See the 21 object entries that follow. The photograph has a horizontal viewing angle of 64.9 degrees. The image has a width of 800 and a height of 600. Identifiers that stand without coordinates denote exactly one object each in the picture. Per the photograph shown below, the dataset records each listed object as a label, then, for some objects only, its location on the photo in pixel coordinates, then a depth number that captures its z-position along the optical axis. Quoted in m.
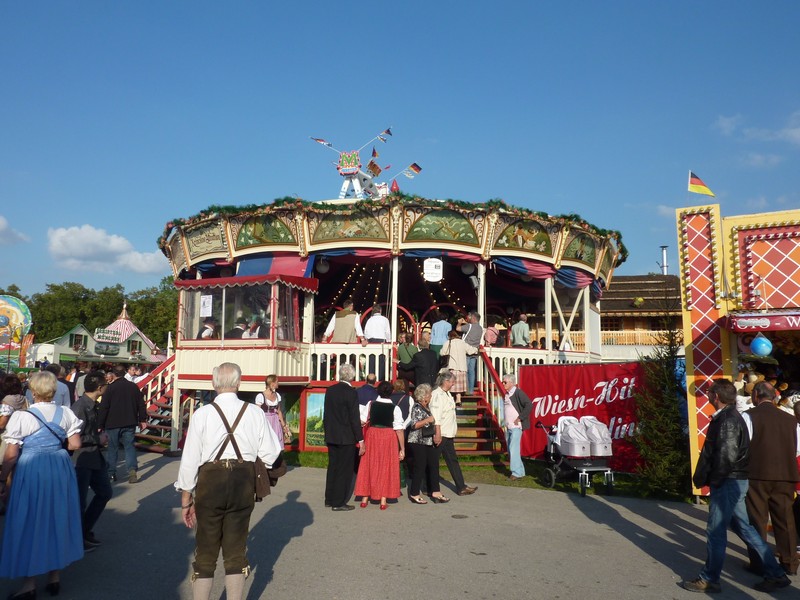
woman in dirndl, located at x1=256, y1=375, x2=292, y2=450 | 9.40
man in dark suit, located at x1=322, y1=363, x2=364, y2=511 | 7.80
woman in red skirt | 7.93
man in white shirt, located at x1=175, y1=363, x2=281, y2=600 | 3.91
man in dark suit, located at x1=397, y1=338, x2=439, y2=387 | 11.62
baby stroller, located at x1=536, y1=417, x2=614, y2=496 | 8.97
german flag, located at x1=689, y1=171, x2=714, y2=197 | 9.16
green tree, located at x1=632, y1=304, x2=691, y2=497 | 8.77
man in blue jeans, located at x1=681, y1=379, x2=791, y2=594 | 4.93
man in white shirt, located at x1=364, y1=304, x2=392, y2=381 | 13.83
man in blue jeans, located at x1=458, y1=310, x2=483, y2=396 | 13.03
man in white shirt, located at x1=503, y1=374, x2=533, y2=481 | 10.17
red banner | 10.29
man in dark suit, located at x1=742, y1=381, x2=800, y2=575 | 5.24
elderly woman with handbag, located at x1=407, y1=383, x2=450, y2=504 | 8.29
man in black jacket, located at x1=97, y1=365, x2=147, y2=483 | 9.04
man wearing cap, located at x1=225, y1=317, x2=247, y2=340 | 12.80
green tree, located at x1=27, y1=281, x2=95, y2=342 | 56.97
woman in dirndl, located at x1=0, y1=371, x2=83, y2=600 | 4.48
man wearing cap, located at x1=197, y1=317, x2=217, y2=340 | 12.99
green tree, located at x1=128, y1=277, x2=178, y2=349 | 55.12
